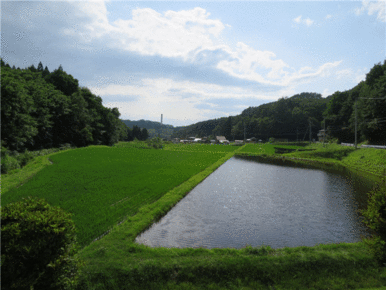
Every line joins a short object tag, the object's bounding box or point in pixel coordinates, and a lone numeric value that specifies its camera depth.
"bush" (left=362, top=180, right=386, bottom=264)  6.31
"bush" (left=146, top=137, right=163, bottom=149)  63.91
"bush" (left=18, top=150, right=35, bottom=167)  25.49
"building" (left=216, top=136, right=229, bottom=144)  118.54
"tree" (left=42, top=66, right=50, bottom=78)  66.27
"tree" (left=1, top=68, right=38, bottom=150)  26.92
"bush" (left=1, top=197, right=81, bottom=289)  3.96
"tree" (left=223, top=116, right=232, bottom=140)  138.50
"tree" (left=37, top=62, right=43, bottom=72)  74.19
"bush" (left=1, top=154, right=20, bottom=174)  19.59
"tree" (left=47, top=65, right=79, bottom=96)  55.69
